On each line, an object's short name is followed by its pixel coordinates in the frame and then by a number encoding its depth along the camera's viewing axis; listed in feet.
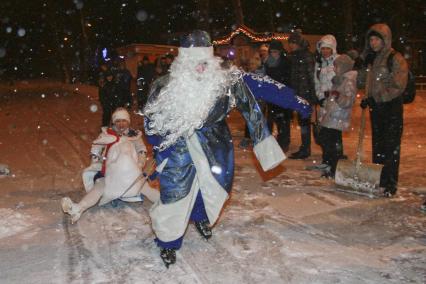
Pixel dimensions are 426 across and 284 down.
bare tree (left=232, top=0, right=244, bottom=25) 70.85
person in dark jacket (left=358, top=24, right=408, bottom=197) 18.63
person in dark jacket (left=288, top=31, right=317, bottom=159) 25.32
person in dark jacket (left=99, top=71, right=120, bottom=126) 33.55
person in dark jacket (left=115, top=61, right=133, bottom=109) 33.63
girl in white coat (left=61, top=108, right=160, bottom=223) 18.33
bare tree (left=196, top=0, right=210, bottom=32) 57.52
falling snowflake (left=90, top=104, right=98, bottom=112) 58.51
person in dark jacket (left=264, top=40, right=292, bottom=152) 27.40
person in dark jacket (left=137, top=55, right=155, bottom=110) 46.75
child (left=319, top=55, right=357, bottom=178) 21.66
